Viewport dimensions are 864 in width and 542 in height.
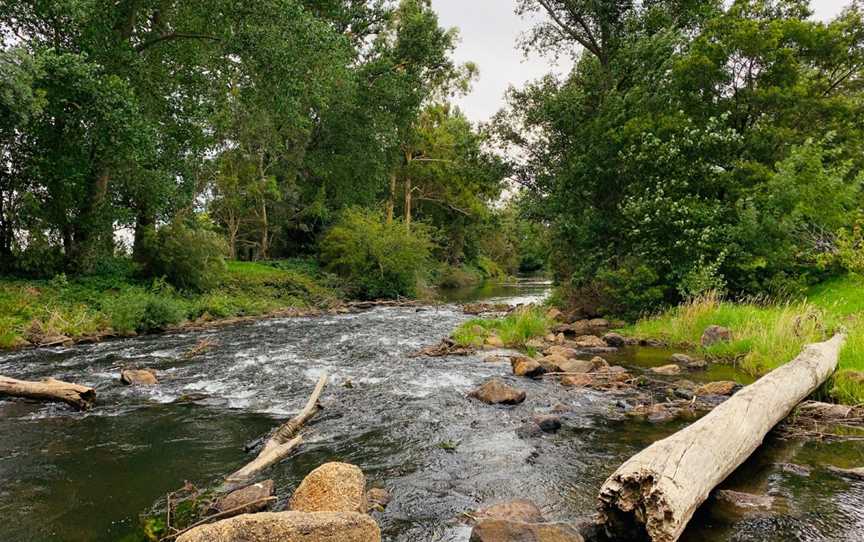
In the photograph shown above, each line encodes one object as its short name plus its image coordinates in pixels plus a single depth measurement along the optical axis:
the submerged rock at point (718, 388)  7.57
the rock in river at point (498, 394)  7.39
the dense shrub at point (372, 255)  29.78
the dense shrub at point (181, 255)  20.20
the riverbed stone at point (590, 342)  12.52
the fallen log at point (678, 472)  3.38
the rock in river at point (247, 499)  4.00
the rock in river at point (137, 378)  8.79
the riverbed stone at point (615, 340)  12.59
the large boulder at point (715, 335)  10.76
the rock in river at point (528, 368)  9.19
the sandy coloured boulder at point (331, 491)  3.91
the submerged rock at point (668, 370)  9.23
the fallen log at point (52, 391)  7.27
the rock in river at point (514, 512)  3.86
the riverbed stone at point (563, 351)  10.95
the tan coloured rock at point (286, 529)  3.08
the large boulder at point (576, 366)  9.38
